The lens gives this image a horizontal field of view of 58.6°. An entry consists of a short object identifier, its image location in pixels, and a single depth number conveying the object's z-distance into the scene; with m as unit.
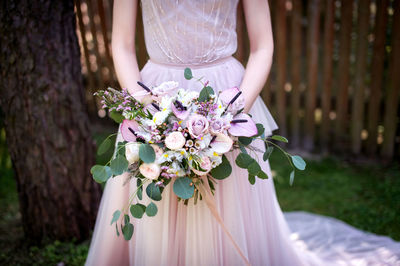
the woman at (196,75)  1.68
